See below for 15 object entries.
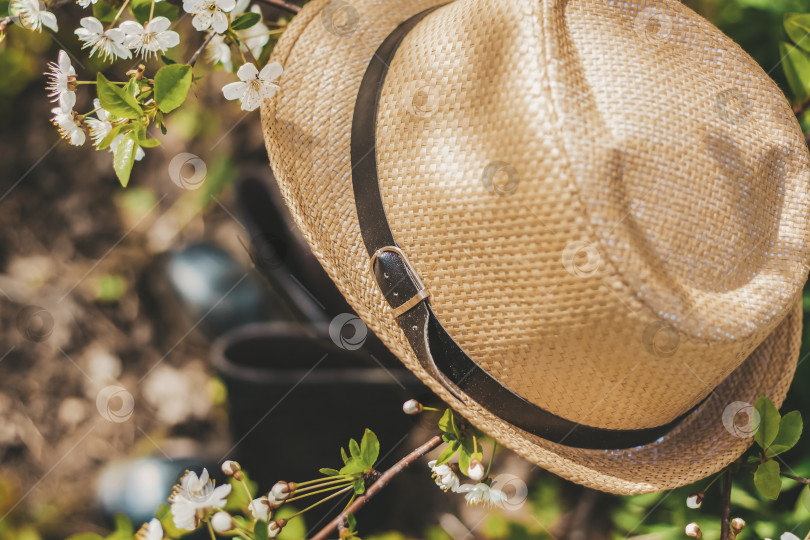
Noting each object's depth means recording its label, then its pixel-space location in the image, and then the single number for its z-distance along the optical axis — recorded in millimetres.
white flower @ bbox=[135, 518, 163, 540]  853
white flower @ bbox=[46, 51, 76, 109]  837
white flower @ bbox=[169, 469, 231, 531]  831
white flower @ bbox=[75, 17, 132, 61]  844
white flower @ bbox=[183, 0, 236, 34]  848
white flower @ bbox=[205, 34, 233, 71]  915
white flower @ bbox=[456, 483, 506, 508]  861
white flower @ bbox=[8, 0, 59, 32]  852
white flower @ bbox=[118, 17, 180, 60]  843
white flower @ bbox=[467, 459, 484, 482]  848
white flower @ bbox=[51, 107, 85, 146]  848
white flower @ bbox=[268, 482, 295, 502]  848
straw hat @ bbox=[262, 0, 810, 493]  795
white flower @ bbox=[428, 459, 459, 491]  863
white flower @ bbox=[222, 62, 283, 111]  851
